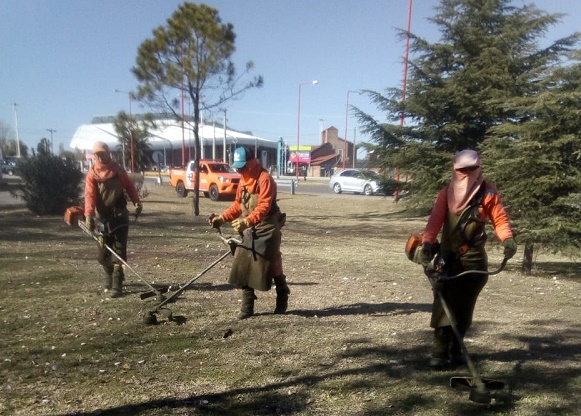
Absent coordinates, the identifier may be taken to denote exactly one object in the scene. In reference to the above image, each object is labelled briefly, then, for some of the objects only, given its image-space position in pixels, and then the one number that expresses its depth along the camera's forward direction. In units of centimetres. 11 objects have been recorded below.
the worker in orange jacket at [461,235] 432
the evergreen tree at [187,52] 1655
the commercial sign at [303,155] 7725
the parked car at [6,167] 4850
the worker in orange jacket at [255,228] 557
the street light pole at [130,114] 1739
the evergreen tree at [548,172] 842
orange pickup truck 2520
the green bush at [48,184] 1686
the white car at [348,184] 3496
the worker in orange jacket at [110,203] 665
